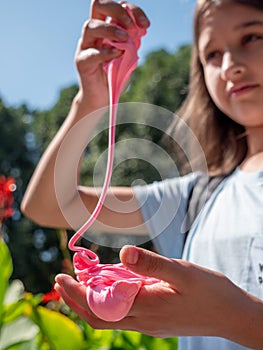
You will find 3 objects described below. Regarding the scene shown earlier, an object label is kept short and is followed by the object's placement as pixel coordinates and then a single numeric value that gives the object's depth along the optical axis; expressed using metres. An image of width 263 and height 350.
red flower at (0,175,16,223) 1.35
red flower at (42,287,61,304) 1.29
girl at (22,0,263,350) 0.48
